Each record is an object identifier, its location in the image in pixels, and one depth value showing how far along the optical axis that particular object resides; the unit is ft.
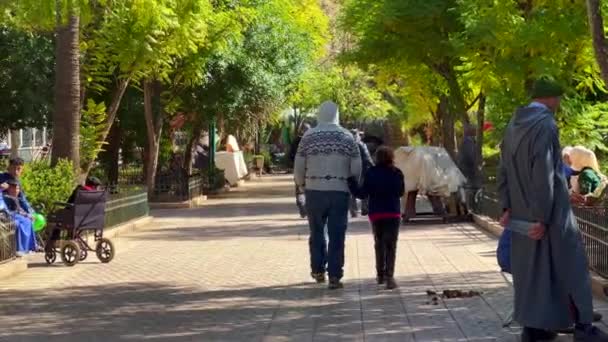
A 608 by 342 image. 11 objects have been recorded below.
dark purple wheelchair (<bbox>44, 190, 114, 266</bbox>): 48.60
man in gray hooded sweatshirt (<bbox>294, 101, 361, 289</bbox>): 38.75
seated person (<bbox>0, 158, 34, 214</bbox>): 48.49
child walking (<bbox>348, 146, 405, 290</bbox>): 38.81
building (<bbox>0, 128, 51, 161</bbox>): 134.21
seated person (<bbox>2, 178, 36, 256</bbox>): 46.42
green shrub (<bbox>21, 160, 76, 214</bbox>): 55.01
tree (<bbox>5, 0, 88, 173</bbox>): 61.16
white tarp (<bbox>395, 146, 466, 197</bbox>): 72.95
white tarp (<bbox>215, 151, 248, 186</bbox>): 142.51
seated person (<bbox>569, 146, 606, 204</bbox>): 46.50
